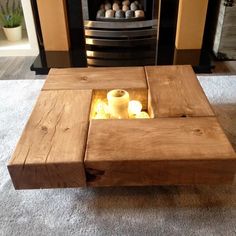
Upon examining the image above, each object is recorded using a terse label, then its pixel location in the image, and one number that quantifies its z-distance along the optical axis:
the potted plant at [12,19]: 2.79
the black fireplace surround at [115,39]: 2.40
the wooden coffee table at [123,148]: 0.91
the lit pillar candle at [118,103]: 1.21
